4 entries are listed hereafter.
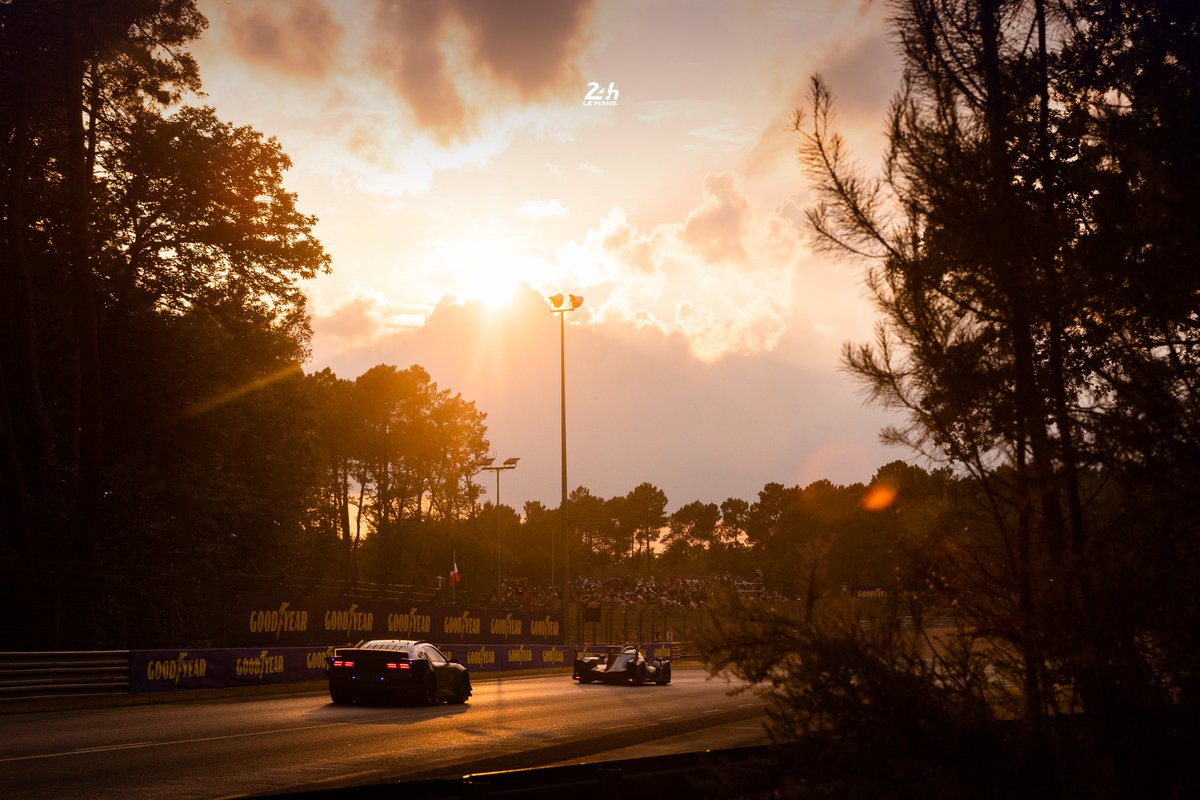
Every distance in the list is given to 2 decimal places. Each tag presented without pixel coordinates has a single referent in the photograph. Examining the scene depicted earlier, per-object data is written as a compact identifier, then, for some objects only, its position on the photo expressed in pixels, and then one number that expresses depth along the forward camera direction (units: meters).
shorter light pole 63.03
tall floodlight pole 43.75
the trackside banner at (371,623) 31.80
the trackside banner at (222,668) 25.59
